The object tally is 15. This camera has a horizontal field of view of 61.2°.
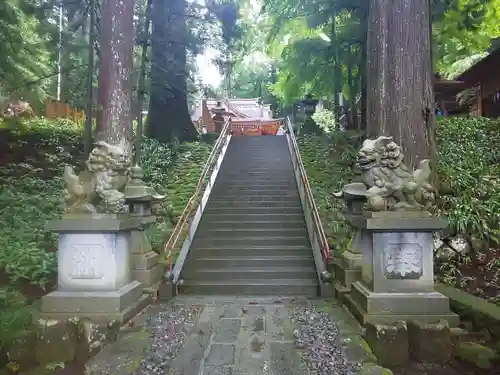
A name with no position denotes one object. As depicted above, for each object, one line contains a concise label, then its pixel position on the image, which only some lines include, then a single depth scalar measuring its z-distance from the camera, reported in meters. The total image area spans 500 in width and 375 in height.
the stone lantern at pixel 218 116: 26.31
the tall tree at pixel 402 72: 6.72
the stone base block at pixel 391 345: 4.17
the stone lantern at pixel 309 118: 18.19
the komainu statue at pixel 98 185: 5.02
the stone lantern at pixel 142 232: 6.19
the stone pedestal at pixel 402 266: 4.63
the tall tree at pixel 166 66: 11.73
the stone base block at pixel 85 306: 4.74
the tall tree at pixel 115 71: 6.78
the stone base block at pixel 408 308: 4.56
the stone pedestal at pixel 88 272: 4.78
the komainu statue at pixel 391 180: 4.79
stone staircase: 7.08
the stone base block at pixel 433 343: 4.19
